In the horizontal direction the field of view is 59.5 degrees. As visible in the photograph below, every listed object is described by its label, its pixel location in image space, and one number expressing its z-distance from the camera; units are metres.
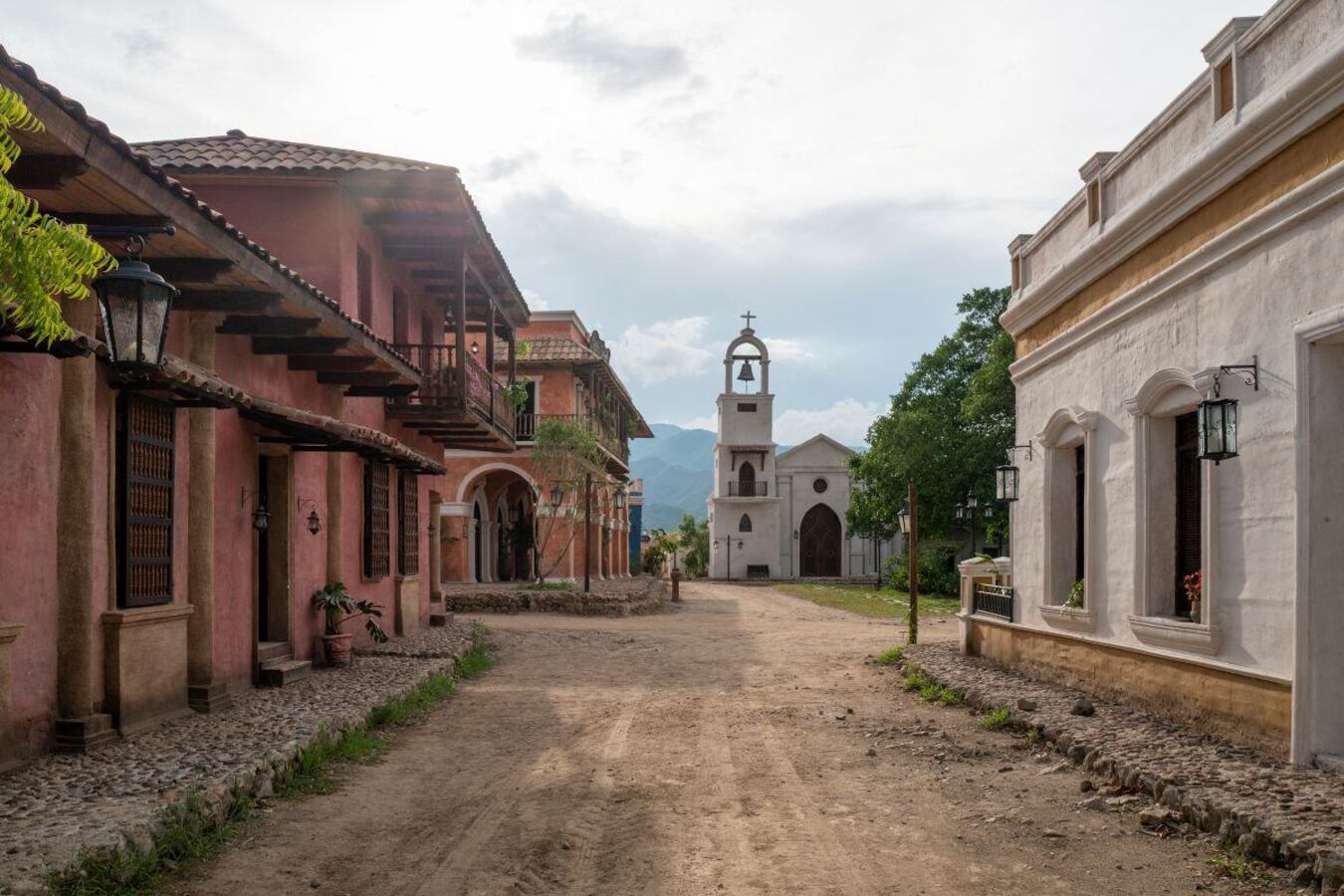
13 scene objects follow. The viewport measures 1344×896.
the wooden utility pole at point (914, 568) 17.02
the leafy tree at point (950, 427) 33.09
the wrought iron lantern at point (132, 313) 5.61
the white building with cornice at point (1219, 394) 6.99
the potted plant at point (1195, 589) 8.88
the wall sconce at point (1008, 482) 13.35
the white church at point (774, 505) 57.34
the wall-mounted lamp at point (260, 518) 11.13
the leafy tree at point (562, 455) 28.72
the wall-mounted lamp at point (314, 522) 12.68
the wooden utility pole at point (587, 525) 27.34
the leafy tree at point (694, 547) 63.86
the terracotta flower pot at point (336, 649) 12.68
